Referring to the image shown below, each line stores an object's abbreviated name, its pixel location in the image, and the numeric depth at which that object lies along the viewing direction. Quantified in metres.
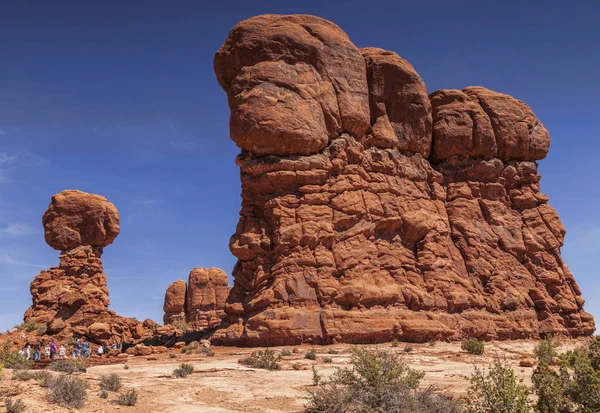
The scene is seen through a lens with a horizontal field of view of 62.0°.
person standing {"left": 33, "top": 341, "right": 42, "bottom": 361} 24.03
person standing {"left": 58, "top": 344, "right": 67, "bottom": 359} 22.47
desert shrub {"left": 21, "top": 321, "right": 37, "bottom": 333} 31.24
